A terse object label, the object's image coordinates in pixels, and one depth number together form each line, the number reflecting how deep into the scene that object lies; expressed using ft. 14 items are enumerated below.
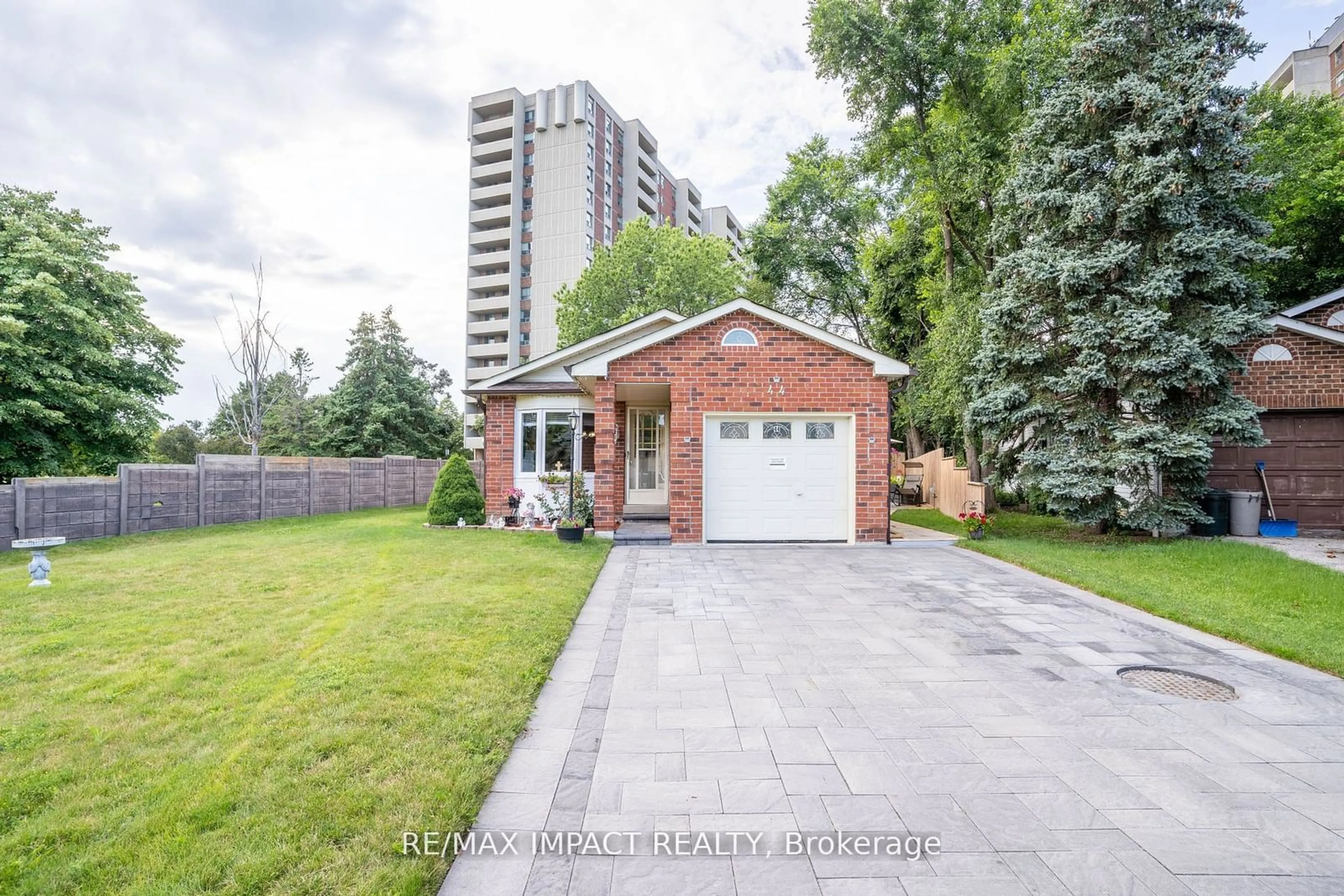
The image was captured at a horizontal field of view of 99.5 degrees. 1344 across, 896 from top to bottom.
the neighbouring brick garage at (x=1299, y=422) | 34.73
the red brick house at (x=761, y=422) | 33.47
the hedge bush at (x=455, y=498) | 42.01
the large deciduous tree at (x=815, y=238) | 76.48
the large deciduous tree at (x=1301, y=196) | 46.29
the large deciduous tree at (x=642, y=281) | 77.71
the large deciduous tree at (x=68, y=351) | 36.27
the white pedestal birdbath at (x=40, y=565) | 21.13
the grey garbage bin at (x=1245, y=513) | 33.76
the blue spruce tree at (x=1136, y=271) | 30.14
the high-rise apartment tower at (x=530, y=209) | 132.98
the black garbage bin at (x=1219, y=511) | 34.17
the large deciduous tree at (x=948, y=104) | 41.37
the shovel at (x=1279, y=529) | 33.76
